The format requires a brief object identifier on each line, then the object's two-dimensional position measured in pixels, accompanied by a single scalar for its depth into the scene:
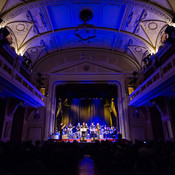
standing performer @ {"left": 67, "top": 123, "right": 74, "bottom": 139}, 13.30
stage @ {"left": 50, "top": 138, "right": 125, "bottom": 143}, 10.31
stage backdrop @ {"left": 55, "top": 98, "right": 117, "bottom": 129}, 16.36
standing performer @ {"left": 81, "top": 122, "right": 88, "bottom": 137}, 12.99
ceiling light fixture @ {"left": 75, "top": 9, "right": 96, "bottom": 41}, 8.93
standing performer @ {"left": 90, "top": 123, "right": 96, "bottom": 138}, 12.38
